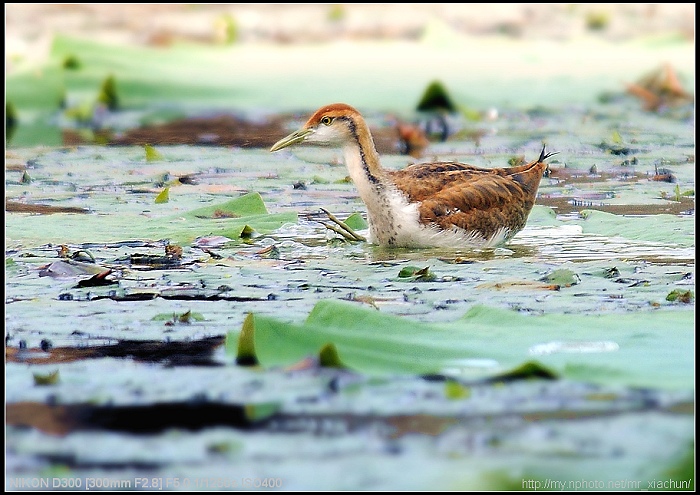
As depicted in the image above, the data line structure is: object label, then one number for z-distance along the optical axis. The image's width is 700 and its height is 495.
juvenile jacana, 14.71
